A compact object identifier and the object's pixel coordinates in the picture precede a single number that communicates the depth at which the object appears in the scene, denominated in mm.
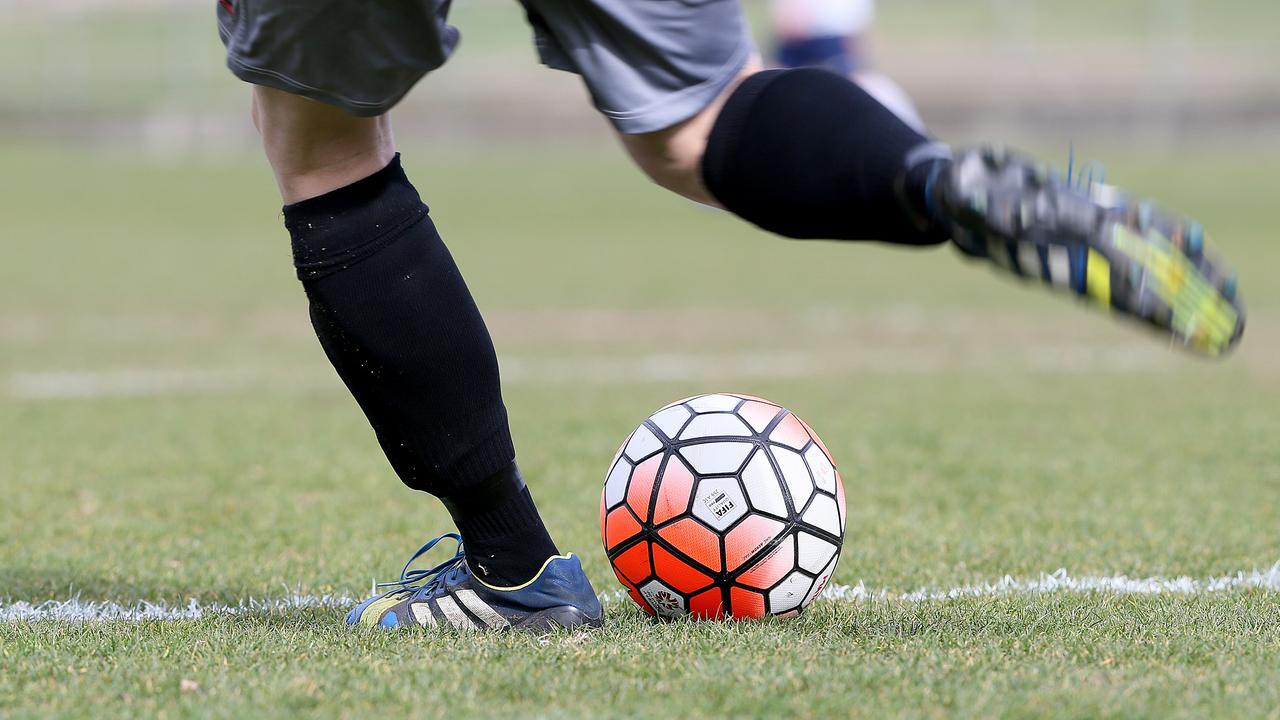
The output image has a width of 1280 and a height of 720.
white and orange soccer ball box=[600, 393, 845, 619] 5203
